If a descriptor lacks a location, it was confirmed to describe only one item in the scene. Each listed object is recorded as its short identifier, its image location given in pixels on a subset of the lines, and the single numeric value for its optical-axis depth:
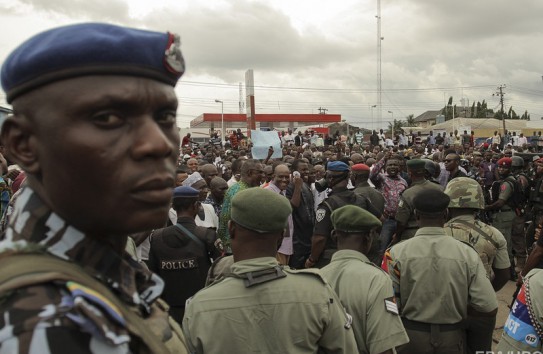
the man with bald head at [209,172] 7.26
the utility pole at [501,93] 47.69
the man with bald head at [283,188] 5.68
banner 12.12
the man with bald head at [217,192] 5.84
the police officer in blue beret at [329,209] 4.72
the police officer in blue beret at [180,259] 3.73
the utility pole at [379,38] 38.09
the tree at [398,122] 74.75
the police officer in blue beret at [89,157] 0.91
